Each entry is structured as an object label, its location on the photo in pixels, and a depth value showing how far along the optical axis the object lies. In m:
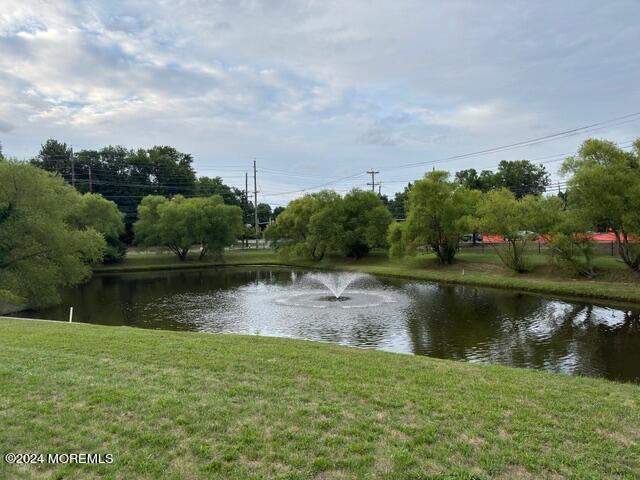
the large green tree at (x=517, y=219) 33.44
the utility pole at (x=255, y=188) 74.06
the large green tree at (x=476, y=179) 77.12
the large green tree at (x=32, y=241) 26.23
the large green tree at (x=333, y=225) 52.75
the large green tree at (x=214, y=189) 88.19
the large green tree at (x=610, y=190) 27.94
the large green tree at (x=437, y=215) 42.75
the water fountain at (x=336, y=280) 31.69
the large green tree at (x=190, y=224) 59.35
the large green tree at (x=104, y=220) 52.53
